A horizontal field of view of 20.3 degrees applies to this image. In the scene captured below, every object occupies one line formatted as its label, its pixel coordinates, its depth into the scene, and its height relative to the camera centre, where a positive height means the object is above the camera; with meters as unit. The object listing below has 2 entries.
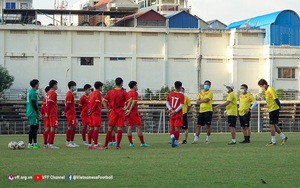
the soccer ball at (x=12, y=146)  24.70 -2.10
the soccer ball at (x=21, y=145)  25.03 -2.11
